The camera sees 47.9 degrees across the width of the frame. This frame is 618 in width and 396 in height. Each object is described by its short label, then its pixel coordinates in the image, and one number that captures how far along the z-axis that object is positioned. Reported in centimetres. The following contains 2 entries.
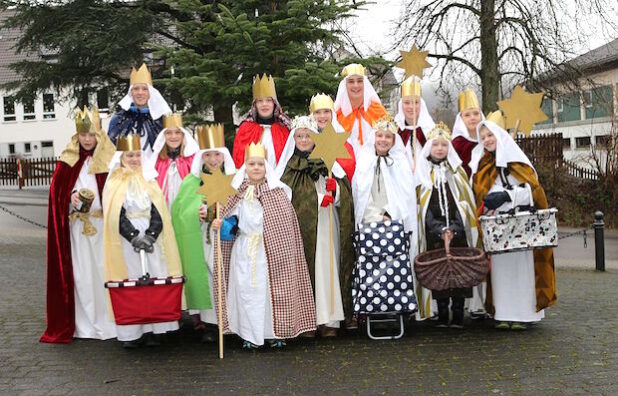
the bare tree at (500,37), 1844
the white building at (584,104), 2008
